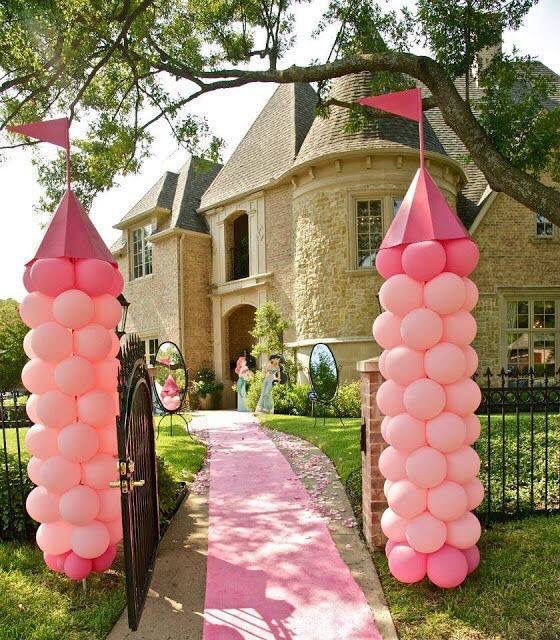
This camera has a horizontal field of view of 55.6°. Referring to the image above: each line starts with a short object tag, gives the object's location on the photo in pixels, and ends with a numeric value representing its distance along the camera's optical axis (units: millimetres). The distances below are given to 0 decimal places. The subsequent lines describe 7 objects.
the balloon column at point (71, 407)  3930
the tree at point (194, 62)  6961
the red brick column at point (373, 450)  4676
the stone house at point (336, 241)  14617
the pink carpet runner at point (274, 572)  3549
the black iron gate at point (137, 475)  3332
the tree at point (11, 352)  28391
